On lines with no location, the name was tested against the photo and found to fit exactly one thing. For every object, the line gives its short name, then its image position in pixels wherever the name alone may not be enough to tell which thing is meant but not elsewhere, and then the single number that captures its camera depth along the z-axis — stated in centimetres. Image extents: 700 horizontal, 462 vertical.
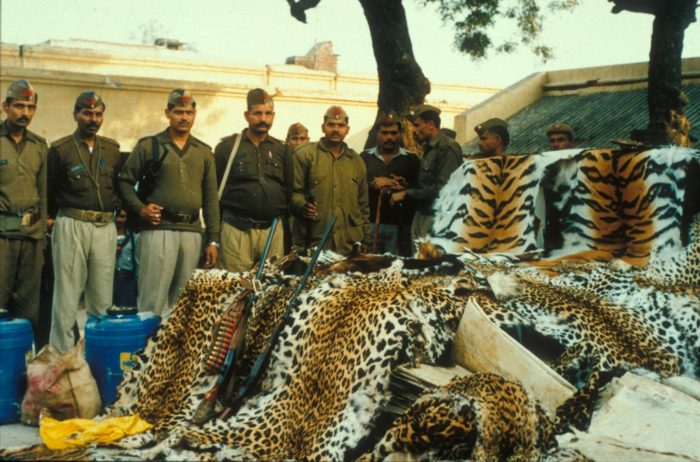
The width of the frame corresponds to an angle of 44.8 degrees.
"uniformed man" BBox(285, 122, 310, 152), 841
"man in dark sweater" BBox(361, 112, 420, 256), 719
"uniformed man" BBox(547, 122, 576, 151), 767
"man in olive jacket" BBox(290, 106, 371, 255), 673
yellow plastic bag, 416
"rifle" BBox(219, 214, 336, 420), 440
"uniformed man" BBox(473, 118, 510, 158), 704
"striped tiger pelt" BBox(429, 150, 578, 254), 501
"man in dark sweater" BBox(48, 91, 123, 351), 611
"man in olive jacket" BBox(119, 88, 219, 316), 611
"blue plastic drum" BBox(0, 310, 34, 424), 521
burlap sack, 498
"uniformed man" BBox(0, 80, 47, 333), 594
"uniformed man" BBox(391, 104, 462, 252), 688
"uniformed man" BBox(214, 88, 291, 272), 638
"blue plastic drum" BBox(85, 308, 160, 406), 520
